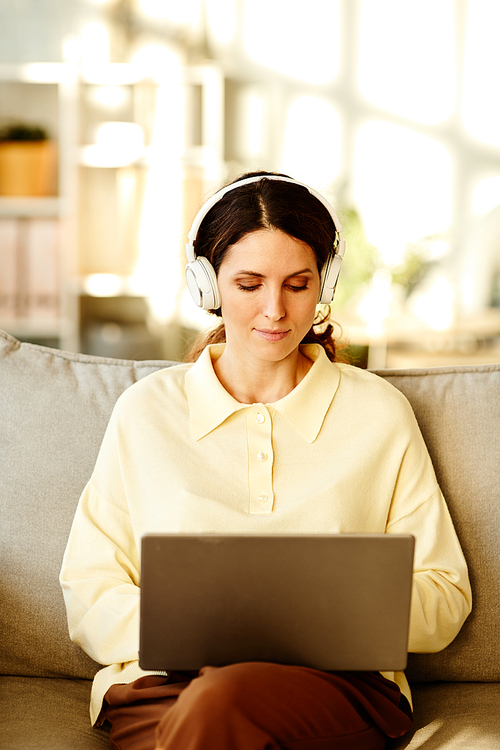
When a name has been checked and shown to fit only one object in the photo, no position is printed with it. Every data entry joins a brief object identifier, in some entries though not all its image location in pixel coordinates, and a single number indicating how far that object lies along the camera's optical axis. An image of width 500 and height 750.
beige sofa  2.49
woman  2.27
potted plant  6.71
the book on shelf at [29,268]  6.62
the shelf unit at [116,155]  6.63
